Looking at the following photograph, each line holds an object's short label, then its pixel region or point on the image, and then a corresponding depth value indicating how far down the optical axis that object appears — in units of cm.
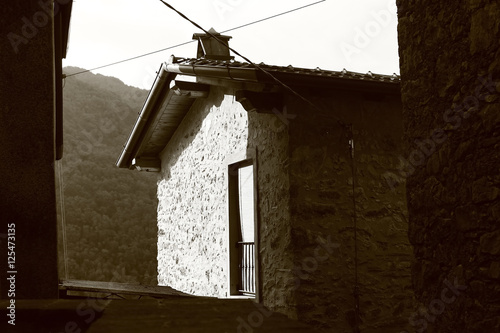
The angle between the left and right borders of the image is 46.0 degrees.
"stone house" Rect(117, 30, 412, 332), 657
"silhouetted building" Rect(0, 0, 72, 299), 432
